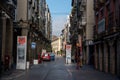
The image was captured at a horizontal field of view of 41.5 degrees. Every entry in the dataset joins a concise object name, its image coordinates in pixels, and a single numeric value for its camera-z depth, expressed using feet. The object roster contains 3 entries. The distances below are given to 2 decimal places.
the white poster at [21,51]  56.77
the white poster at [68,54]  90.57
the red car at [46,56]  112.89
